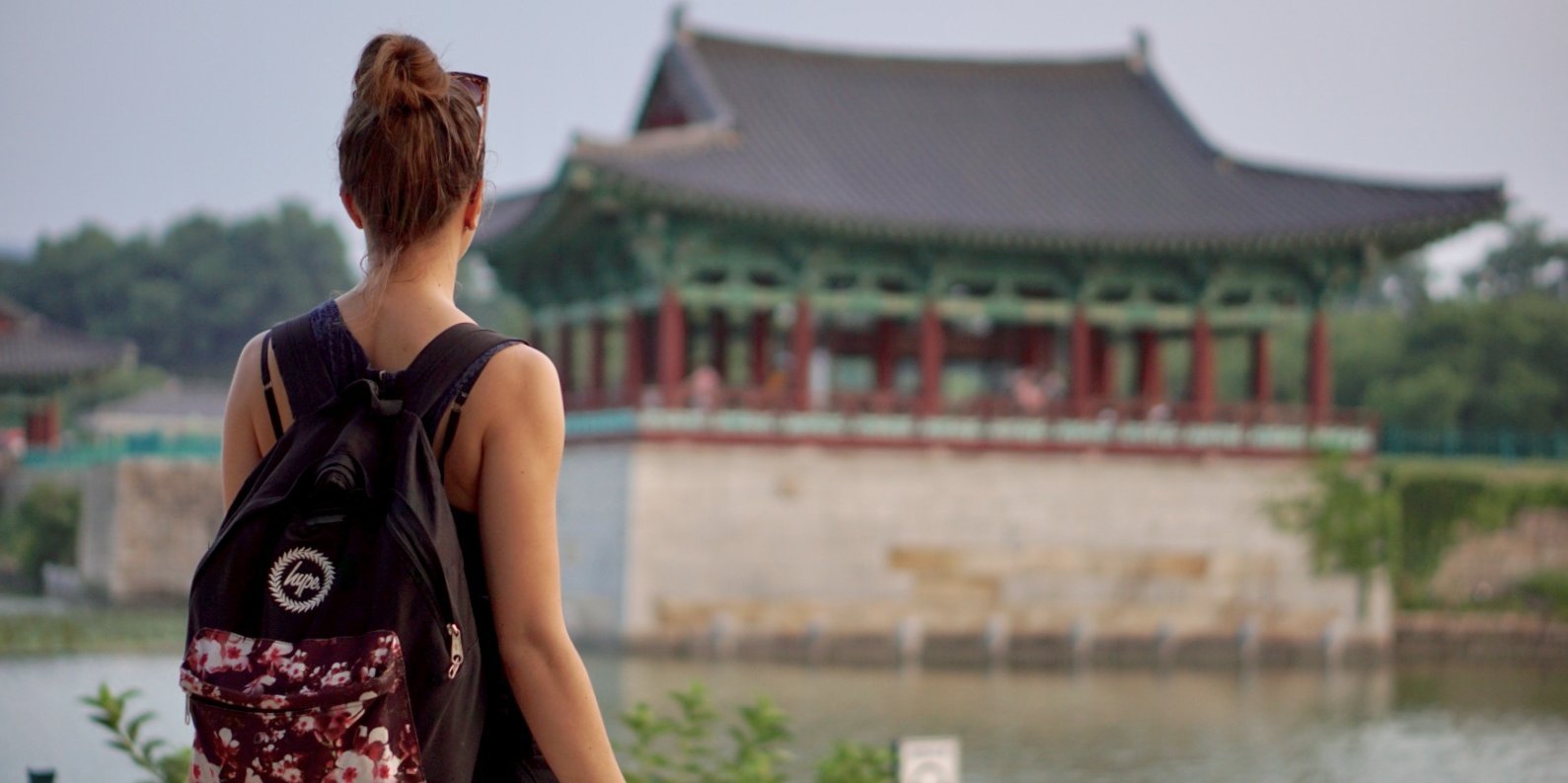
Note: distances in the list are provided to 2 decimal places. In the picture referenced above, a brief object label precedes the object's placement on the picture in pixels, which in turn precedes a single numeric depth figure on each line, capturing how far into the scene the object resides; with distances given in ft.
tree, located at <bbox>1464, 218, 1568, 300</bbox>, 144.97
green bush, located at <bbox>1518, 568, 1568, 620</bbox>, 76.28
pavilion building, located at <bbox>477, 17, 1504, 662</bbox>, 65.10
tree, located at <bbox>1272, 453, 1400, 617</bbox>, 71.92
